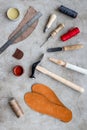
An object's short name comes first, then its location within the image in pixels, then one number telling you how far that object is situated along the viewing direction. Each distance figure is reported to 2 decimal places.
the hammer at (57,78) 1.46
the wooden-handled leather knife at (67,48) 1.50
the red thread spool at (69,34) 1.52
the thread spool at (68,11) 1.55
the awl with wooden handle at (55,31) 1.52
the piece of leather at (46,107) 1.43
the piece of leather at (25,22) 1.51
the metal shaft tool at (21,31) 1.49
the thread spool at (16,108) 1.41
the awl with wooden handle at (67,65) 1.48
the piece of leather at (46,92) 1.45
